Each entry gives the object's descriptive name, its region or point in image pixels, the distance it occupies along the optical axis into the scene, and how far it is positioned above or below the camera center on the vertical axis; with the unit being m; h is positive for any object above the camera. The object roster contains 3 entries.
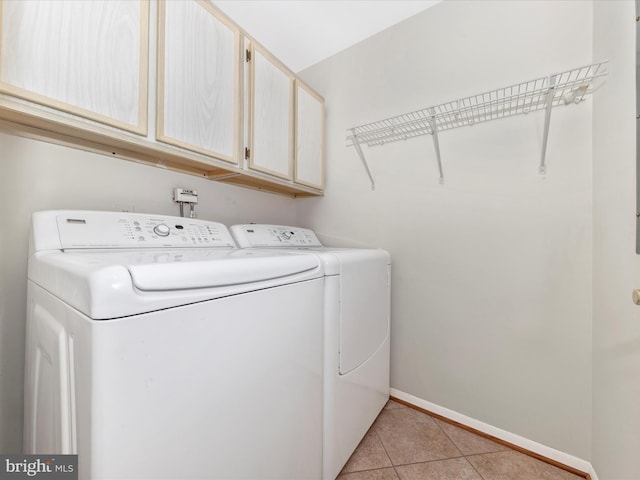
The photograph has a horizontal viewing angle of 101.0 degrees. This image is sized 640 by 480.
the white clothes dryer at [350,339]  1.09 -0.49
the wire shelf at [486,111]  1.21 +0.72
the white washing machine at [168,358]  0.50 -0.29
